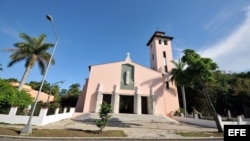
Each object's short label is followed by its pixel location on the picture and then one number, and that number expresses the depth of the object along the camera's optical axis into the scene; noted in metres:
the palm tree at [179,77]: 16.14
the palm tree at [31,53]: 22.08
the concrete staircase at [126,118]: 20.55
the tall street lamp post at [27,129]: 9.43
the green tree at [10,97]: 14.64
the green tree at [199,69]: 14.53
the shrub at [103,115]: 11.22
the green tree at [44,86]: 52.88
